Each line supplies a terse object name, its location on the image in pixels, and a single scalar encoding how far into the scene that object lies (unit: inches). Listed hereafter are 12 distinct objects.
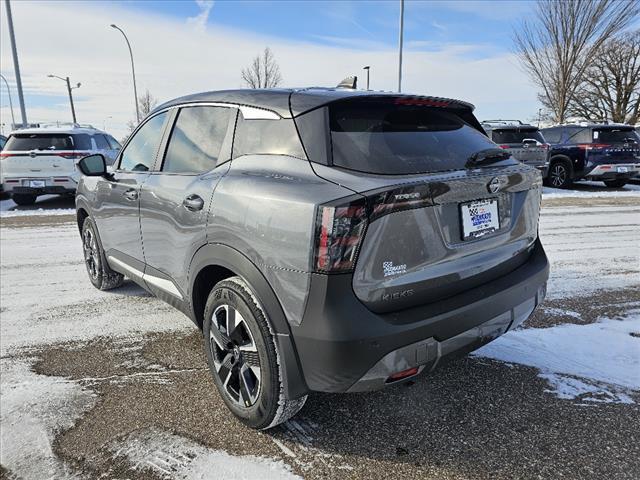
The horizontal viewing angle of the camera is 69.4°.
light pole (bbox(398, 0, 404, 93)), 804.1
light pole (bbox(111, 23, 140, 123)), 1108.6
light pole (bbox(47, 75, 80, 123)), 1617.9
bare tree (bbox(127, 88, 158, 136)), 1656.7
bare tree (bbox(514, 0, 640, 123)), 804.6
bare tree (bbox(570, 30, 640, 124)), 1298.0
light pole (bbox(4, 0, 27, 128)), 675.4
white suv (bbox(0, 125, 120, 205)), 398.3
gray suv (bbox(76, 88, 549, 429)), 75.3
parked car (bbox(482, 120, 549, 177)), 490.6
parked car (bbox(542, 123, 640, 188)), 494.9
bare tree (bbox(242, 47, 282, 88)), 1103.6
